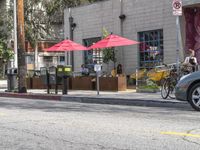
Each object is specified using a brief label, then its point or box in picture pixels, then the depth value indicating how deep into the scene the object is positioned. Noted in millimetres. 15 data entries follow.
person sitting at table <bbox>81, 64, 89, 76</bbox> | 24173
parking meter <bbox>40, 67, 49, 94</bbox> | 20453
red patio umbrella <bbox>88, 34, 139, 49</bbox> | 21219
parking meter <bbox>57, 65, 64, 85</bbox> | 19661
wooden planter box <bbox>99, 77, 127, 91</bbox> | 20609
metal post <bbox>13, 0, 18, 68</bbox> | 29250
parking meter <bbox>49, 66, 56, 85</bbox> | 20078
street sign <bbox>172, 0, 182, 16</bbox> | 14953
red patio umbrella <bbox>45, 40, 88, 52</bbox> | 23148
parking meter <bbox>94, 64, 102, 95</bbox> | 17906
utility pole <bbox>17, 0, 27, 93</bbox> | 21141
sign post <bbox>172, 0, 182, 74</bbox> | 14953
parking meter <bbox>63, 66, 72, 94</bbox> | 19536
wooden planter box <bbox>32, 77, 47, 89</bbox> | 24698
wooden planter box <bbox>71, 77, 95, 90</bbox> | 21938
